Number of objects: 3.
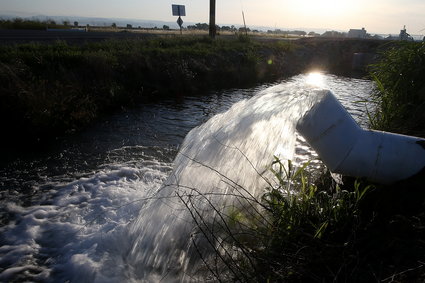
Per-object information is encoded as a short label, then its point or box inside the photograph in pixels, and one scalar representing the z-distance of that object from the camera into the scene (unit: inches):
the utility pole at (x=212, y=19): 871.1
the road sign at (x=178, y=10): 1051.9
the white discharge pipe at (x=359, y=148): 132.5
